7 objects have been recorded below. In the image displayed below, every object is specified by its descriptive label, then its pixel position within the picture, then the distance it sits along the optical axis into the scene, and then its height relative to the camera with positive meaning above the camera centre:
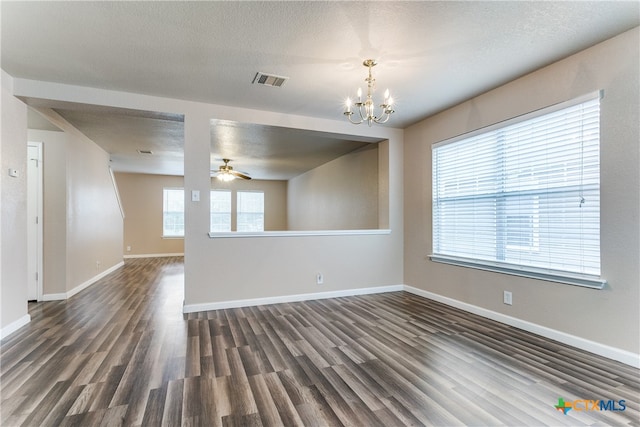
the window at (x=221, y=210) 9.66 +0.13
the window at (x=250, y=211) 9.97 +0.10
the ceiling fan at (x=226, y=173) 6.42 +0.90
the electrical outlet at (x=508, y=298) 3.00 -0.88
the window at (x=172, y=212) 8.95 +0.04
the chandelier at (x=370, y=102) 2.48 +0.98
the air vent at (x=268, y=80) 2.88 +1.36
